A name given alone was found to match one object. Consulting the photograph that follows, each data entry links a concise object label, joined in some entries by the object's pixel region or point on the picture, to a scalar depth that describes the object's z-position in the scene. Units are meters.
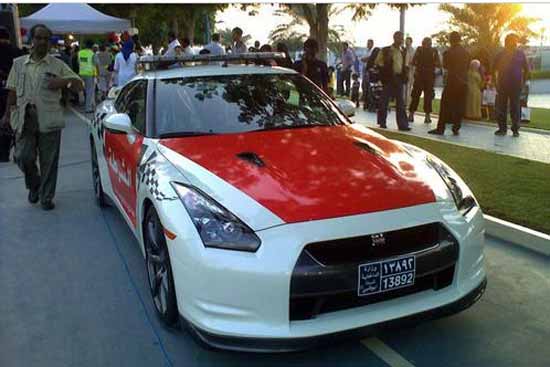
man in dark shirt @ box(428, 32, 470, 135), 10.25
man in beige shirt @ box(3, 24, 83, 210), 5.87
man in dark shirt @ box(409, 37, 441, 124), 11.23
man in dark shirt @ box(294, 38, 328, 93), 9.56
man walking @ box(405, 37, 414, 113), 12.25
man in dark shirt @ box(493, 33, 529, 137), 10.02
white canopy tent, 17.67
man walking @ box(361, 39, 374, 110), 14.83
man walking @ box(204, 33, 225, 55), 12.69
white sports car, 2.75
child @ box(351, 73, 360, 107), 16.38
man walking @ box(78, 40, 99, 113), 15.31
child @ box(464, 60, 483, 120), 12.07
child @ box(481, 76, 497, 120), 12.22
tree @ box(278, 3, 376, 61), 16.16
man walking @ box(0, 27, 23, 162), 10.50
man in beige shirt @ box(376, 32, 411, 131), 10.95
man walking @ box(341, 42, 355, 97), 17.84
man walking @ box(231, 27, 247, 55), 12.22
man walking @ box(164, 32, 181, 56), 13.69
